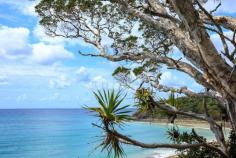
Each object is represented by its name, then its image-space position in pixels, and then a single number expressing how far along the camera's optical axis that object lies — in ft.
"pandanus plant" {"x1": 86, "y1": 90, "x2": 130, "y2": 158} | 22.15
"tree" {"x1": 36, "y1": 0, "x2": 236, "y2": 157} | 16.44
